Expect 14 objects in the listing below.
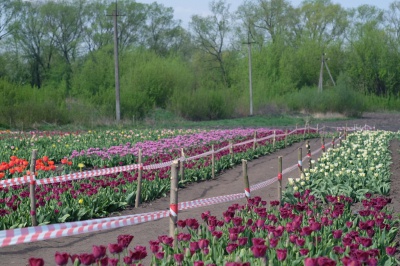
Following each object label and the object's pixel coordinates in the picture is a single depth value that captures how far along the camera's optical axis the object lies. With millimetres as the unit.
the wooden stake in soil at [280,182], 10152
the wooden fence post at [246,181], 9377
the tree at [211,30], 71188
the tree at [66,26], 61438
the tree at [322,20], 72562
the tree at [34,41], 59625
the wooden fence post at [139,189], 11307
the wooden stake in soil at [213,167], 15906
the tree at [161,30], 71375
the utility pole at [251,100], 53491
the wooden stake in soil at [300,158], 12372
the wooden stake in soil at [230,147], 18853
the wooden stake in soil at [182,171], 14157
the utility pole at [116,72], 36000
